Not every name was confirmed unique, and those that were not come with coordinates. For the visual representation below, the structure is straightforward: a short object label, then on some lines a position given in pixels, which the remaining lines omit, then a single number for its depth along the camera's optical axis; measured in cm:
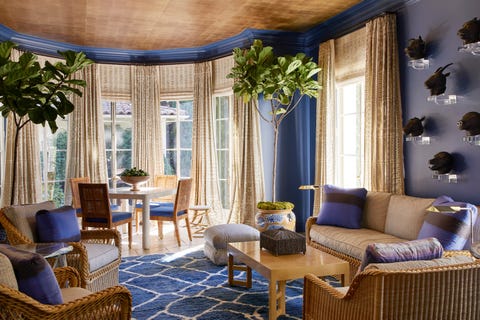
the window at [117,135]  806
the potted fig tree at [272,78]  520
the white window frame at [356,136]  570
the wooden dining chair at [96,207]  572
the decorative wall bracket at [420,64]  436
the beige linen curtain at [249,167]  675
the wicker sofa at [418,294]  209
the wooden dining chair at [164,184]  721
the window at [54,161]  739
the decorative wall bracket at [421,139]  439
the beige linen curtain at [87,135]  750
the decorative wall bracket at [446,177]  407
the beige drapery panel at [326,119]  596
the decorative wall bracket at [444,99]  400
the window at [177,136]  819
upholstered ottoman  495
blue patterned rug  362
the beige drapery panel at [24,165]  647
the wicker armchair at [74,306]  198
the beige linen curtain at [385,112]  478
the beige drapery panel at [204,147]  765
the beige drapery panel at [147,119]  793
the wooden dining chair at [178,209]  614
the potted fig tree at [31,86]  394
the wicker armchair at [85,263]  340
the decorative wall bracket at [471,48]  358
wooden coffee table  321
